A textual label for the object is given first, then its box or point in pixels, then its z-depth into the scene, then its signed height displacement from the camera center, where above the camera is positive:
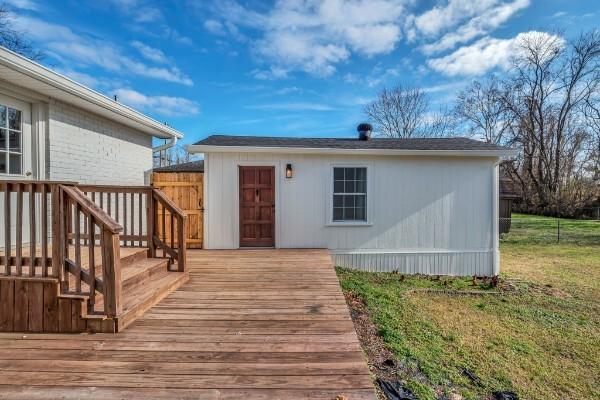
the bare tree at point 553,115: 21.03 +6.34
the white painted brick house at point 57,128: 3.85 +1.06
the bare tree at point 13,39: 10.27 +5.92
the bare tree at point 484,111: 24.97 +7.29
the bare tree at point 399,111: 24.11 +6.88
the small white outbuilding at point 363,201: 6.40 -0.12
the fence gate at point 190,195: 6.60 +0.01
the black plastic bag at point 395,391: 2.22 -1.50
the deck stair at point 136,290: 2.55 -1.03
